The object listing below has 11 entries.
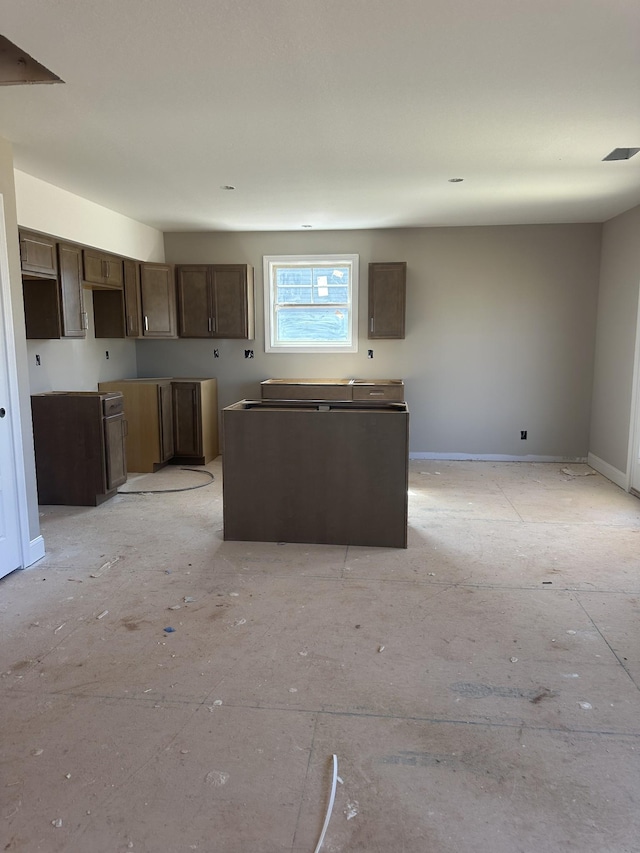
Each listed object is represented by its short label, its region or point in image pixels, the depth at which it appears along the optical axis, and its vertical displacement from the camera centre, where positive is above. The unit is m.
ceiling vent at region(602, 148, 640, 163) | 3.68 +1.21
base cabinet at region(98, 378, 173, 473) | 5.86 -0.79
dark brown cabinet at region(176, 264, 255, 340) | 6.27 +0.46
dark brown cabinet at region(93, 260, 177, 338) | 5.80 +0.39
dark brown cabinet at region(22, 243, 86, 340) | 4.53 +0.31
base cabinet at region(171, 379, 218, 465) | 6.15 -0.82
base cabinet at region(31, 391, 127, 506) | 4.69 -0.84
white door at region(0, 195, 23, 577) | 3.29 -0.63
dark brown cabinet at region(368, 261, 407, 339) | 6.13 +0.47
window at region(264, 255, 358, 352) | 6.46 +0.45
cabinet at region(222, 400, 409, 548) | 3.75 -0.87
